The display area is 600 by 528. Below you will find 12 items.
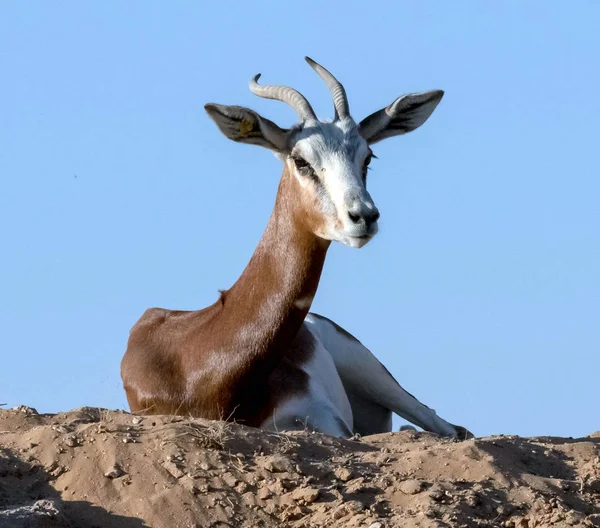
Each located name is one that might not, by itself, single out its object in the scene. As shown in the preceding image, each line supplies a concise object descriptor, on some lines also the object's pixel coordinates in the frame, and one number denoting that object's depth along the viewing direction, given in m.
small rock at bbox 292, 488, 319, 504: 14.74
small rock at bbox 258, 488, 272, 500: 14.84
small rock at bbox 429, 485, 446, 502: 14.82
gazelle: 21.37
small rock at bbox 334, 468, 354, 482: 15.29
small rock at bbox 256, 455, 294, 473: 15.34
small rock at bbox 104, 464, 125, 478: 15.06
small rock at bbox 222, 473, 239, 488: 15.04
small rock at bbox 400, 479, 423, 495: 14.98
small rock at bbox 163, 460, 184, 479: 15.09
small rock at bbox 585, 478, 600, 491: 16.33
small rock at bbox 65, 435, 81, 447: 15.71
